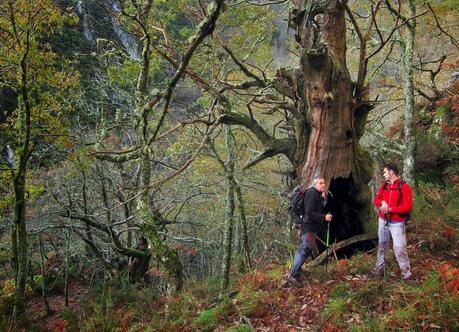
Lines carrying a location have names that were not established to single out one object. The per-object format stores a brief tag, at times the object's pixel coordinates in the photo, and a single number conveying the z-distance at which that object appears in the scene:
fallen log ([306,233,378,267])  7.13
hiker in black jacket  5.87
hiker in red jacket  5.39
